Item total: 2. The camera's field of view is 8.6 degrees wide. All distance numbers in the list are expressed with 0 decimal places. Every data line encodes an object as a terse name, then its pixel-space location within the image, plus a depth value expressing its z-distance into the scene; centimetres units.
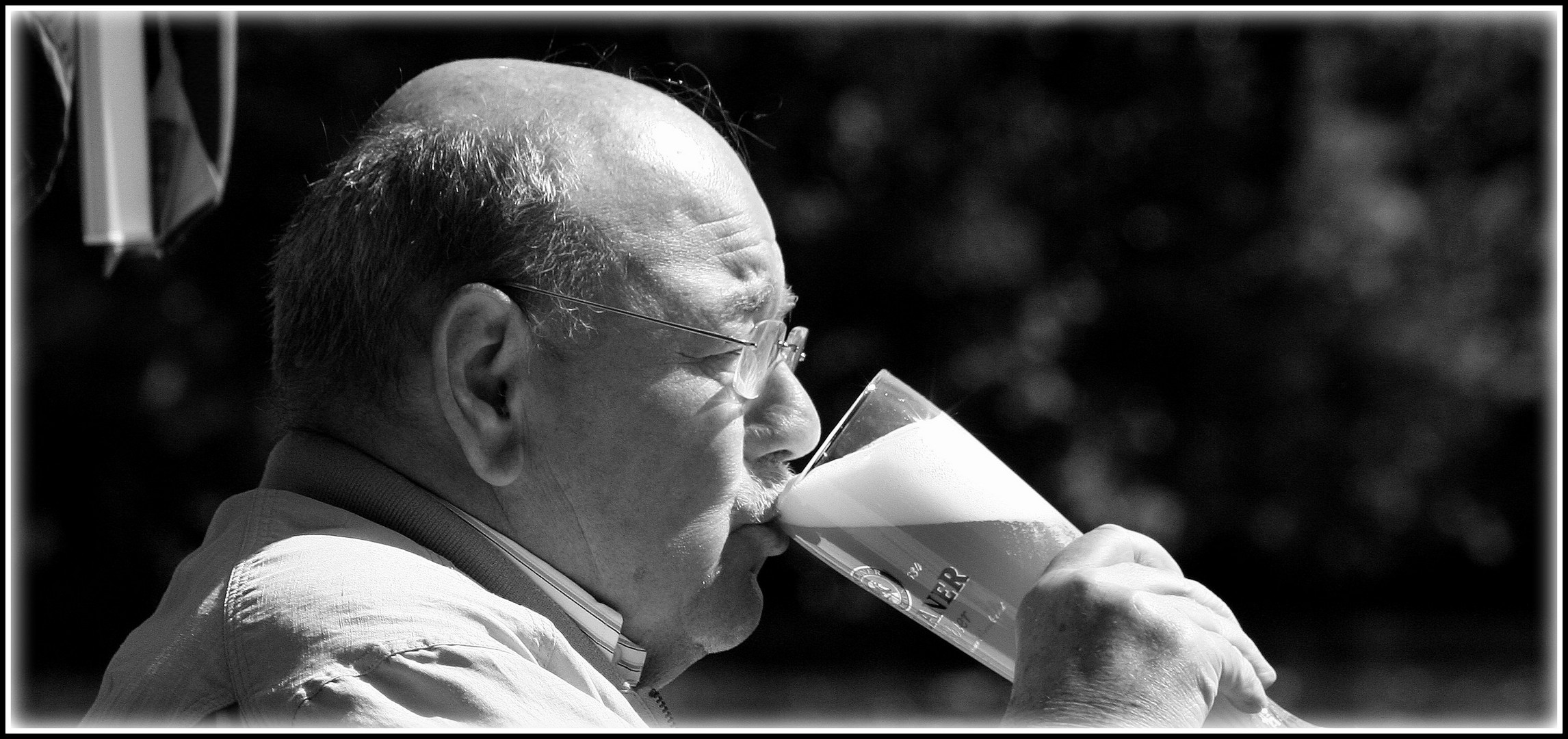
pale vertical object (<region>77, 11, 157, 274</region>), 398
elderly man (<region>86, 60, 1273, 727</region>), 371
